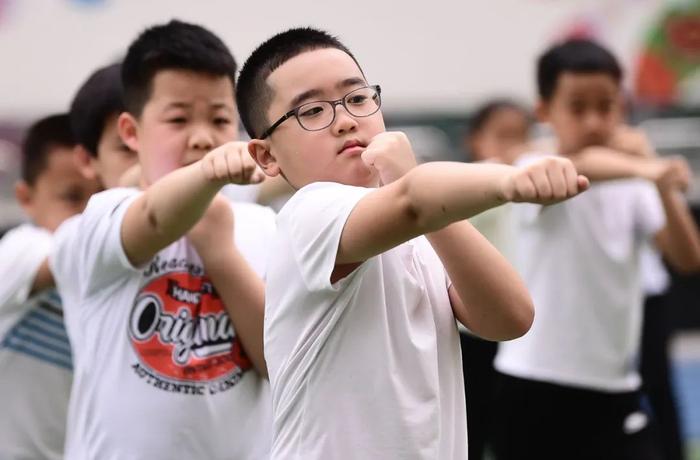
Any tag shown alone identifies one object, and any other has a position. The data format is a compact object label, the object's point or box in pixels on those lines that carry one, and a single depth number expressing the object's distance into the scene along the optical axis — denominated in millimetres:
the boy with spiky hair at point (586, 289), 8117
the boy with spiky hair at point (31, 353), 6332
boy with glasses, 4102
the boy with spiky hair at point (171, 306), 5414
